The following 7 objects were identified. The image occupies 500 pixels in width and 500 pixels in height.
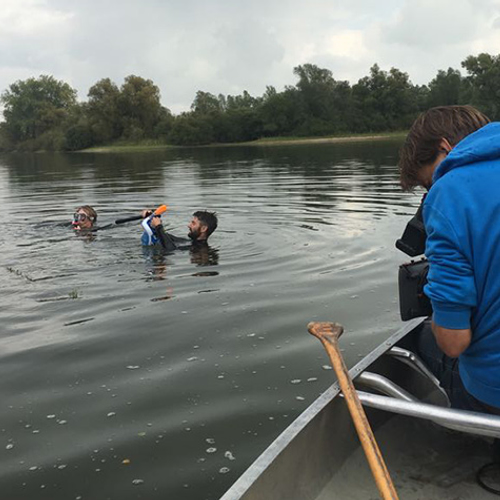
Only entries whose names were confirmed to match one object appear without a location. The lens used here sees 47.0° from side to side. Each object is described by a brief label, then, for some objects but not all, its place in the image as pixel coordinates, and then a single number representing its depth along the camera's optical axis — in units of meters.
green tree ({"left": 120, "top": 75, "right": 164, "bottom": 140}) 99.56
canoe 2.44
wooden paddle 2.11
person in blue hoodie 2.10
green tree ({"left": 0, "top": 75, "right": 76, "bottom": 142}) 116.25
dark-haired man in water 9.38
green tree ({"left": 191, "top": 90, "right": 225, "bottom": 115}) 102.50
